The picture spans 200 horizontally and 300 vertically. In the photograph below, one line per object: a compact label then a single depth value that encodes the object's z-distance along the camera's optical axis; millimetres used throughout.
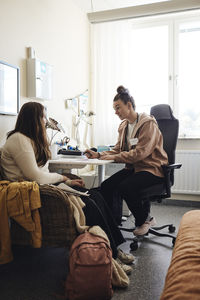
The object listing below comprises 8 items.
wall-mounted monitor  2098
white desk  2183
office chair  2242
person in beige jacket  2230
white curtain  3676
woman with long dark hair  1740
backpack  1487
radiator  3506
